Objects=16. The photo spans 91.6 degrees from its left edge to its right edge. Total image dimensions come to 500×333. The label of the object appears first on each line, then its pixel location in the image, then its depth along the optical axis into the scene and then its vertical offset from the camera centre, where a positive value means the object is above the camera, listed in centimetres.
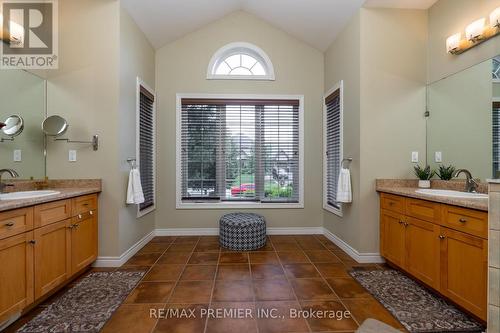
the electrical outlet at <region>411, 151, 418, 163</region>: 273 +13
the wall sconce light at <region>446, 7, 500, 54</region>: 208 +121
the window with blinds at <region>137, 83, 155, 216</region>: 314 +30
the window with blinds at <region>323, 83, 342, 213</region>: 326 +30
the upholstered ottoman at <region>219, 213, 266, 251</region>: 308 -86
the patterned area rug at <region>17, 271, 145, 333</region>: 165 -107
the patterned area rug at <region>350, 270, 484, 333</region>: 163 -107
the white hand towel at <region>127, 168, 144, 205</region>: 264 -25
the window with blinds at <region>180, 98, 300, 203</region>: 371 +25
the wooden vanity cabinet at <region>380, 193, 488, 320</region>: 161 -64
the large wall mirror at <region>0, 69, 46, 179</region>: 215 +42
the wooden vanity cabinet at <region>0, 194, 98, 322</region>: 157 -65
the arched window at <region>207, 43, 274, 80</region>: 367 +160
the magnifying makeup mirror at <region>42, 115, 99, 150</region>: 245 +41
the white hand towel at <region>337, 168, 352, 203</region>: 282 -24
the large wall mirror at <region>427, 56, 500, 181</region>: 212 +45
